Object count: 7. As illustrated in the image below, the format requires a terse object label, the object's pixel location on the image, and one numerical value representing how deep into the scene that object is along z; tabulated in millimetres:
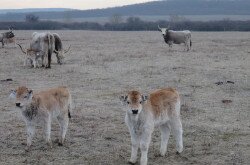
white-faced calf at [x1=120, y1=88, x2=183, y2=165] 7949
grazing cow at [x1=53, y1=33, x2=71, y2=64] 23609
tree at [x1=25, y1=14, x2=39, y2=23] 103538
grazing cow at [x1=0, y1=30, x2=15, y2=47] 35162
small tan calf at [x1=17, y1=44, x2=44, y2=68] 22022
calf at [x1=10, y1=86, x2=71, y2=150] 8867
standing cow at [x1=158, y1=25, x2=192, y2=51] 32906
